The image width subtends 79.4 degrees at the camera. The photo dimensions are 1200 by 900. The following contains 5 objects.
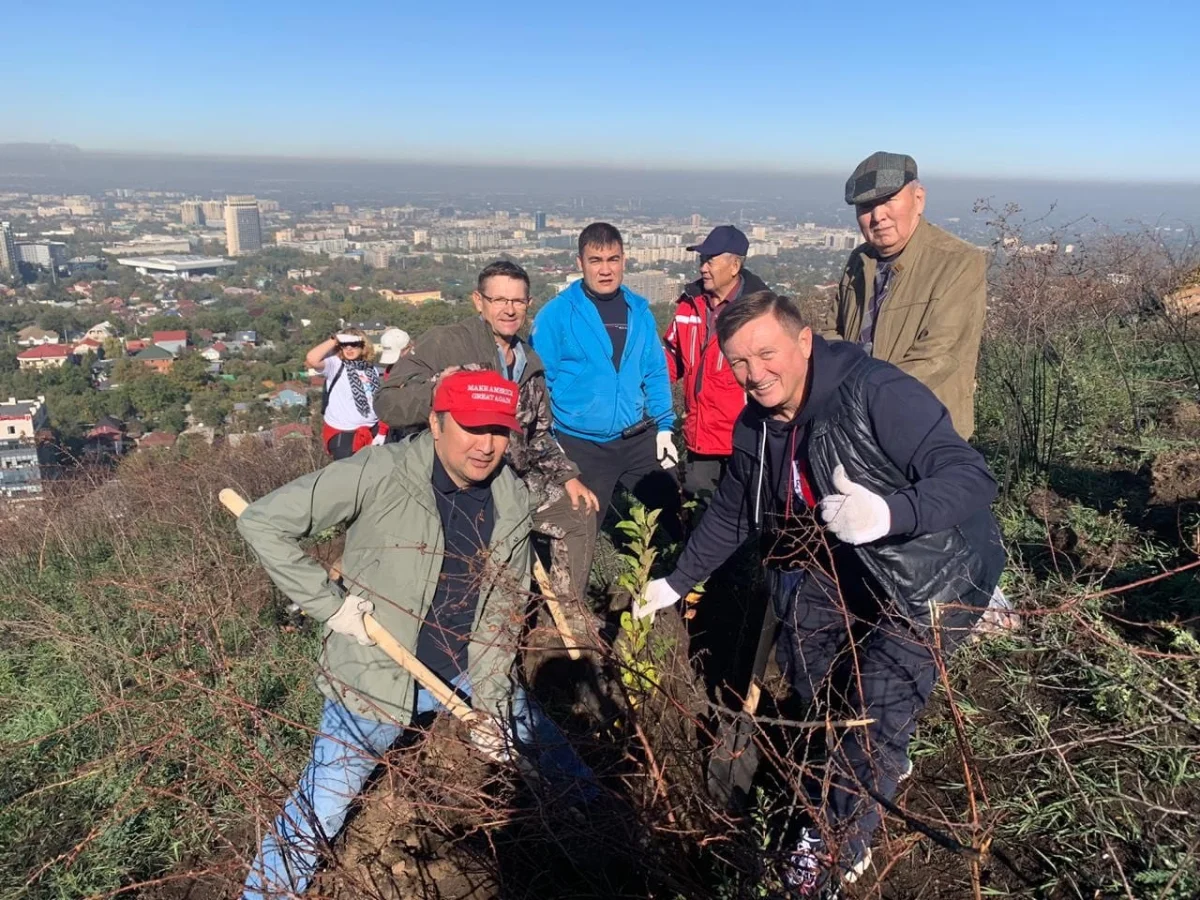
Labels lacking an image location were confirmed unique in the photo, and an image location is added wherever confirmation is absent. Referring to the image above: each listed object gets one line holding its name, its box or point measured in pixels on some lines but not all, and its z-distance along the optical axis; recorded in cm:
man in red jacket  396
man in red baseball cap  250
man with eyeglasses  322
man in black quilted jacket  212
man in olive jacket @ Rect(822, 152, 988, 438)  298
